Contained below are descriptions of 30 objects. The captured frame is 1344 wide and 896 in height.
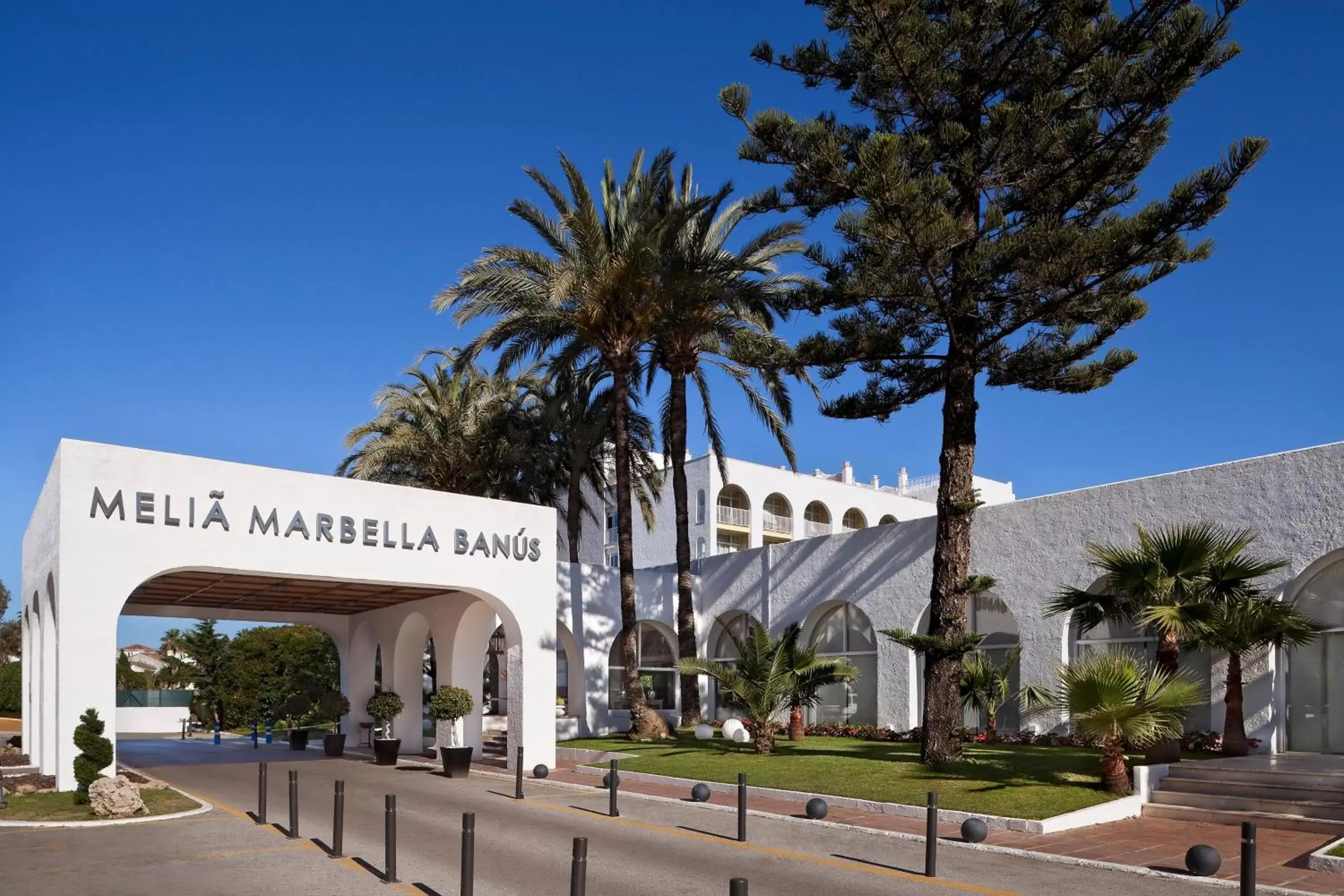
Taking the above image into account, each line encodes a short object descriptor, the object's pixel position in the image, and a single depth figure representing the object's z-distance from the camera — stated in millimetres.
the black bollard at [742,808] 12883
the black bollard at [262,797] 13844
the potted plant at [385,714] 22984
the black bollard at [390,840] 10305
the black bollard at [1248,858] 8594
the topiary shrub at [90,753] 14695
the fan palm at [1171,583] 16391
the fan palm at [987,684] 21656
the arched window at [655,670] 32938
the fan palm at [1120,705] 14578
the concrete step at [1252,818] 13398
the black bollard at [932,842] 10906
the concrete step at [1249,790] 14203
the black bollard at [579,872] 7574
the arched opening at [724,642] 31250
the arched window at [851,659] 27375
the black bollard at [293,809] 12992
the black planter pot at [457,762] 20328
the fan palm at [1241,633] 17359
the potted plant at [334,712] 25922
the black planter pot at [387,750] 22953
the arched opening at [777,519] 53438
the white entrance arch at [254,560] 15789
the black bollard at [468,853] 9000
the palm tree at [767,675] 21453
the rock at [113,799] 13992
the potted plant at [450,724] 20391
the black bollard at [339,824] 11539
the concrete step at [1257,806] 13758
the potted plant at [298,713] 27719
